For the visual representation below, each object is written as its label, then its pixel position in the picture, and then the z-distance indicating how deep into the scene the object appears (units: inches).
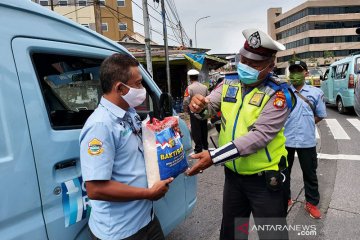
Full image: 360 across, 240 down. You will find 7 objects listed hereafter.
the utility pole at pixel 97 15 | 429.7
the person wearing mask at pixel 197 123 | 246.5
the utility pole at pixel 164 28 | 395.2
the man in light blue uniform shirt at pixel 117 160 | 55.6
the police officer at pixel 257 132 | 71.2
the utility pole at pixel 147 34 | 329.4
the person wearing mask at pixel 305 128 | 129.5
